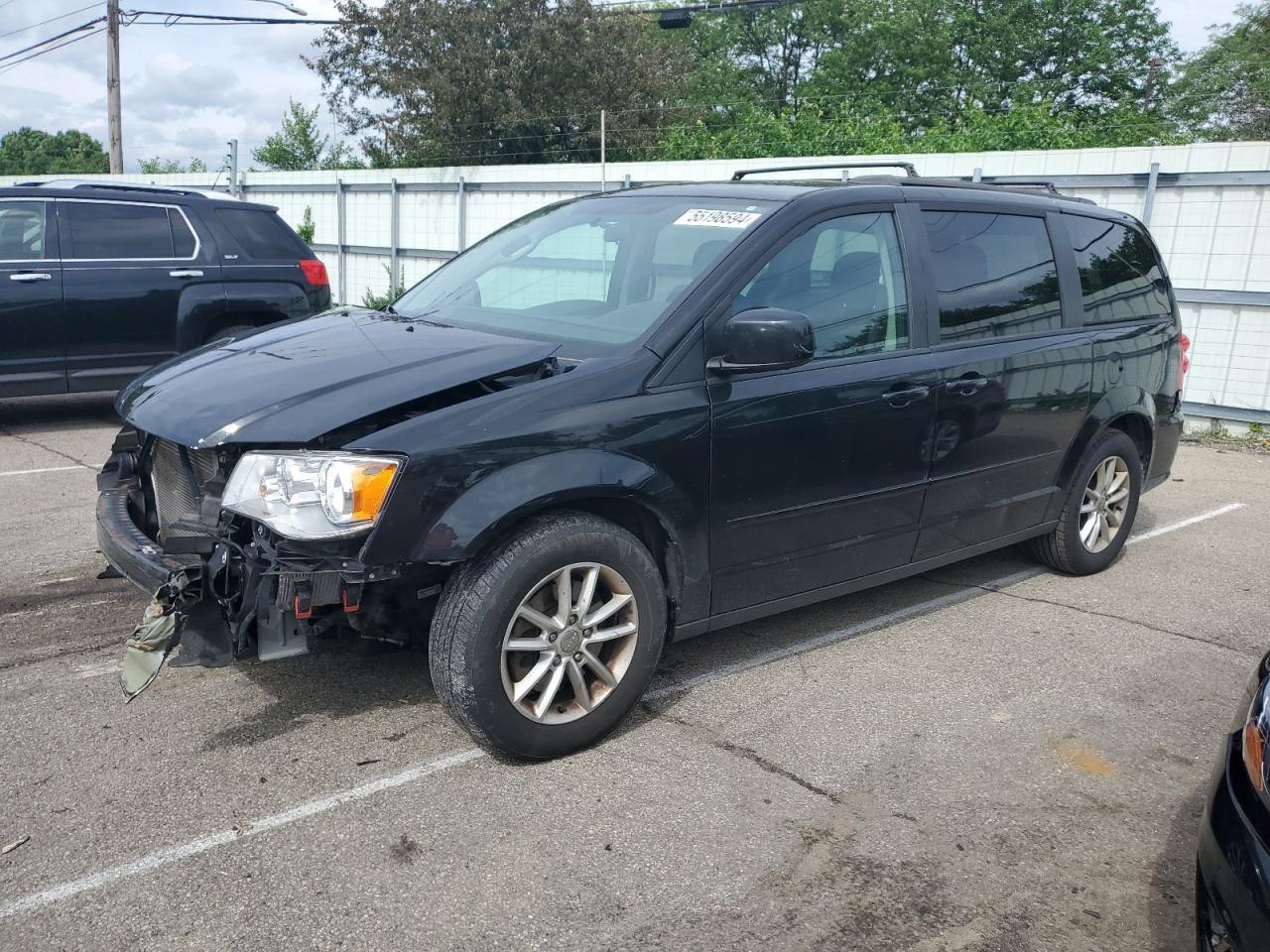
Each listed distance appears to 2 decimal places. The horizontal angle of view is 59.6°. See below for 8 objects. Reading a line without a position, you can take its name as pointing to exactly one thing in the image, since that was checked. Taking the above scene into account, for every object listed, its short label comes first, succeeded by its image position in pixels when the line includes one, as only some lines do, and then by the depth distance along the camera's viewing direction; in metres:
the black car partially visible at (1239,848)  2.10
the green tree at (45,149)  75.69
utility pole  28.38
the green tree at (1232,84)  30.91
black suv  8.41
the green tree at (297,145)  43.88
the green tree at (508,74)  28.08
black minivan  3.20
